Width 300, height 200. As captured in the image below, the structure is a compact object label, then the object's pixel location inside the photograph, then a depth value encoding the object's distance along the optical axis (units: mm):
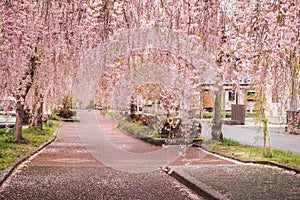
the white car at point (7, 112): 11409
